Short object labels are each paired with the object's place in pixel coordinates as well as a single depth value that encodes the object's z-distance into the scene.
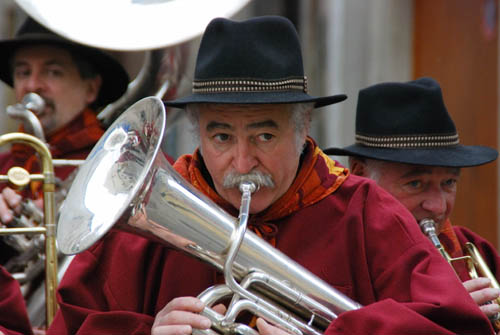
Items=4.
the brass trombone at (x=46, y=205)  6.74
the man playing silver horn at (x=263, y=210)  5.39
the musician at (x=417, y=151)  6.72
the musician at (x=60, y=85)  8.64
